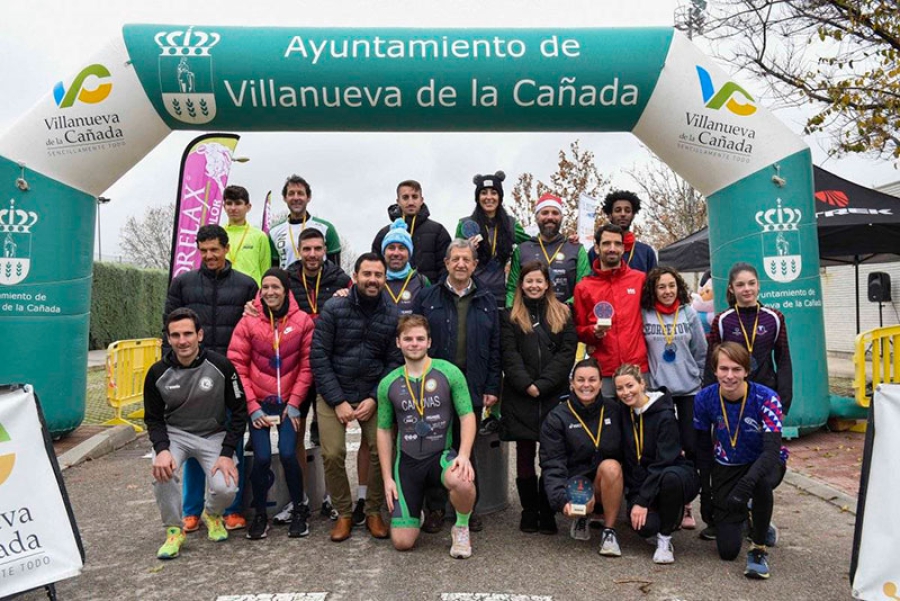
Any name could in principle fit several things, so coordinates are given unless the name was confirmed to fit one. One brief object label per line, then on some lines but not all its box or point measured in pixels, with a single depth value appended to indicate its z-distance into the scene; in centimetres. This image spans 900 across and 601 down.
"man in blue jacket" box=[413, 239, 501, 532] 489
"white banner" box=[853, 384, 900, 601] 338
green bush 2311
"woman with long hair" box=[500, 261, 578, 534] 484
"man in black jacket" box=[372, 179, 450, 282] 608
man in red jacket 491
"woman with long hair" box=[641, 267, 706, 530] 482
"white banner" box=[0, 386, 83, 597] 347
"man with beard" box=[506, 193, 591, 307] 550
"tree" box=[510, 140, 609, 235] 2907
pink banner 984
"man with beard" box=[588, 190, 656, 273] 571
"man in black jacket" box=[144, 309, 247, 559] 454
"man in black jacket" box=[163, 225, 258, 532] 513
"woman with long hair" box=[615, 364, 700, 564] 426
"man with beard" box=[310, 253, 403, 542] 475
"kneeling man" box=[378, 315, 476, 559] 450
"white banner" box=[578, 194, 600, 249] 1486
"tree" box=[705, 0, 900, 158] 976
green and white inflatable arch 638
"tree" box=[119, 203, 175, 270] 4884
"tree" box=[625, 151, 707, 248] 2516
